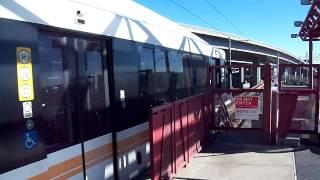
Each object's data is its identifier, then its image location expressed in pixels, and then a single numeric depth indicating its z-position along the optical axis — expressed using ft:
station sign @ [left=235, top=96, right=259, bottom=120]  20.94
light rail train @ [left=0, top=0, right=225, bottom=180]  8.58
